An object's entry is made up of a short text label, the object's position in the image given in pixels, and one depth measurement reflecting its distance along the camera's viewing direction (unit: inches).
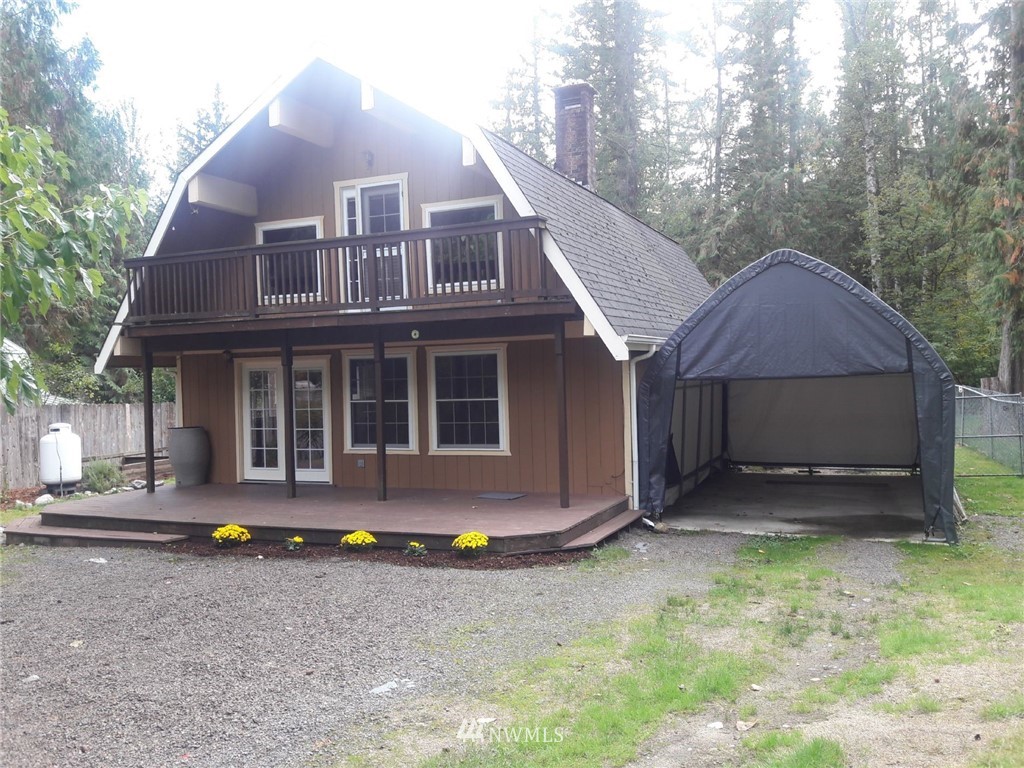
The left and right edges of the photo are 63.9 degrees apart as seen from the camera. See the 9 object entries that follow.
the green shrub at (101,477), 597.0
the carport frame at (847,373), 349.7
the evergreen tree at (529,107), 1339.8
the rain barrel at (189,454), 515.8
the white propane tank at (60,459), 568.4
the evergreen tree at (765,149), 1059.3
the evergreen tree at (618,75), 1109.1
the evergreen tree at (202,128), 1398.9
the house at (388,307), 398.6
